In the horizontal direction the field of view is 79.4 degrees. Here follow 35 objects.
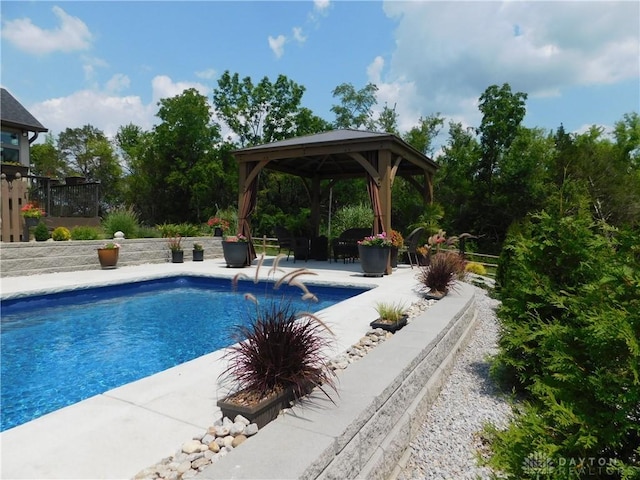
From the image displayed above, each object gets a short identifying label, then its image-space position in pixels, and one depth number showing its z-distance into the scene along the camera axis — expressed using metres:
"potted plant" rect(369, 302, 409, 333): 4.09
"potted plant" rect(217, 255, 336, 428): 2.23
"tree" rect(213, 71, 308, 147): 25.48
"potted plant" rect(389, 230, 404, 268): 8.92
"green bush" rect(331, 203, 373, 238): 13.96
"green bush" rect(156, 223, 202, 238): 11.26
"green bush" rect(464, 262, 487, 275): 9.86
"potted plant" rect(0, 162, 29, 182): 16.16
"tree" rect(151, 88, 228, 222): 23.72
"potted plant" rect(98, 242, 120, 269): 8.95
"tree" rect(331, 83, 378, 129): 27.84
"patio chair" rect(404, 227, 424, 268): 9.72
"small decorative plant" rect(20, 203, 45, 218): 8.79
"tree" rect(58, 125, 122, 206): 31.95
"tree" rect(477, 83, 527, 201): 19.45
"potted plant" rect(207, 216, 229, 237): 12.66
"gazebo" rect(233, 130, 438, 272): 8.54
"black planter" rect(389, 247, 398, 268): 9.26
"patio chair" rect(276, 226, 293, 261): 11.08
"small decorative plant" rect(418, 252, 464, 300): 6.01
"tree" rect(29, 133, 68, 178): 31.09
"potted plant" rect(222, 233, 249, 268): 9.70
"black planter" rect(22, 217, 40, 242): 8.97
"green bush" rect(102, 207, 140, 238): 10.59
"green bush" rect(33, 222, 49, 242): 8.66
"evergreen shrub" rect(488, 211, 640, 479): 1.28
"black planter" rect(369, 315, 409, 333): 4.07
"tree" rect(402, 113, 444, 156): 25.77
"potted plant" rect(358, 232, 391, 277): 8.24
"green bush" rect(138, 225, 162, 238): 11.05
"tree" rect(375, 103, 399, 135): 27.39
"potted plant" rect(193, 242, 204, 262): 11.05
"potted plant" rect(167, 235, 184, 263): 10.56
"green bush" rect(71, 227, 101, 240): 9.40
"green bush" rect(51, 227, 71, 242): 8.90
